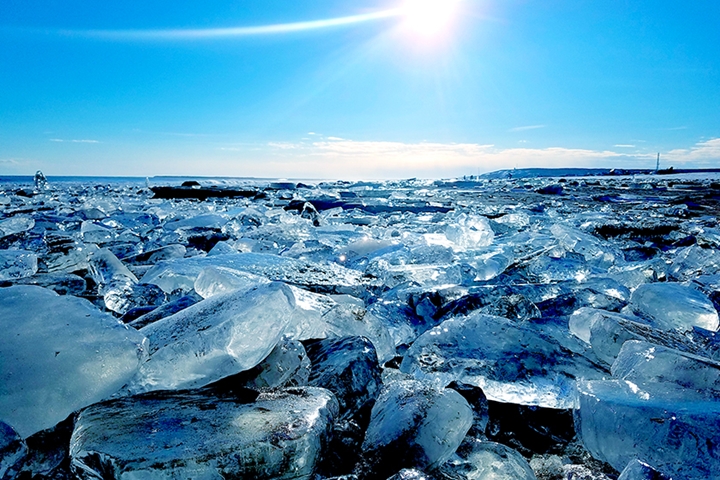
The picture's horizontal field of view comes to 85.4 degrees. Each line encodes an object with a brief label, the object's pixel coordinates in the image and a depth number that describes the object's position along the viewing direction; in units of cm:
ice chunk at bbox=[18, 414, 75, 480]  54
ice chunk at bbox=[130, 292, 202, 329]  88
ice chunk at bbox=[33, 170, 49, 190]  1320
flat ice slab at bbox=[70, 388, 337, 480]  46
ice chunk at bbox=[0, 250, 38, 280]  140
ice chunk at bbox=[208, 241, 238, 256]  191
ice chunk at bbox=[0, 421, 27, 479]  49
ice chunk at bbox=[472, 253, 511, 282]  173
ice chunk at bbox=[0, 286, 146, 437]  54
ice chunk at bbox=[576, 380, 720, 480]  52
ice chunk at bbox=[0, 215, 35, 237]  284
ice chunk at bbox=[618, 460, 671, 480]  47
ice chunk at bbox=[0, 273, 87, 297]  127
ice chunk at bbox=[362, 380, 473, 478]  57
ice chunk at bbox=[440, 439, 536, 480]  58
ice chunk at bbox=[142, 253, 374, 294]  133
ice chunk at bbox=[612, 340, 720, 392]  64
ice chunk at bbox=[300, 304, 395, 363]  91
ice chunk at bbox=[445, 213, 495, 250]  237
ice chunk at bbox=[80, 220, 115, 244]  257
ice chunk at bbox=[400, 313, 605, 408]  75
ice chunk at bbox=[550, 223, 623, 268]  206
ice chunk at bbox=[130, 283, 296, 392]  62
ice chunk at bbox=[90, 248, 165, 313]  115
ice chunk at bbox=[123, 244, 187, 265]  190
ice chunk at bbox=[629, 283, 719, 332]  104
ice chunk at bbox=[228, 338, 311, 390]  69
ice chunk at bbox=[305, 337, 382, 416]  69
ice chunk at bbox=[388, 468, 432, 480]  50
